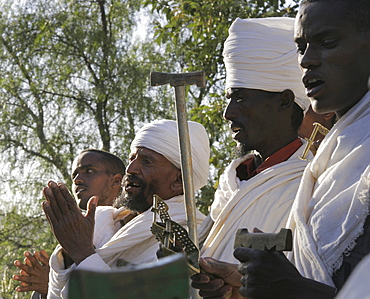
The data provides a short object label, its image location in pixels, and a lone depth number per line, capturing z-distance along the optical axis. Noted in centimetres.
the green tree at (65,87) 1436
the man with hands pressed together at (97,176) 580
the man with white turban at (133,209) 407
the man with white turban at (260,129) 336
